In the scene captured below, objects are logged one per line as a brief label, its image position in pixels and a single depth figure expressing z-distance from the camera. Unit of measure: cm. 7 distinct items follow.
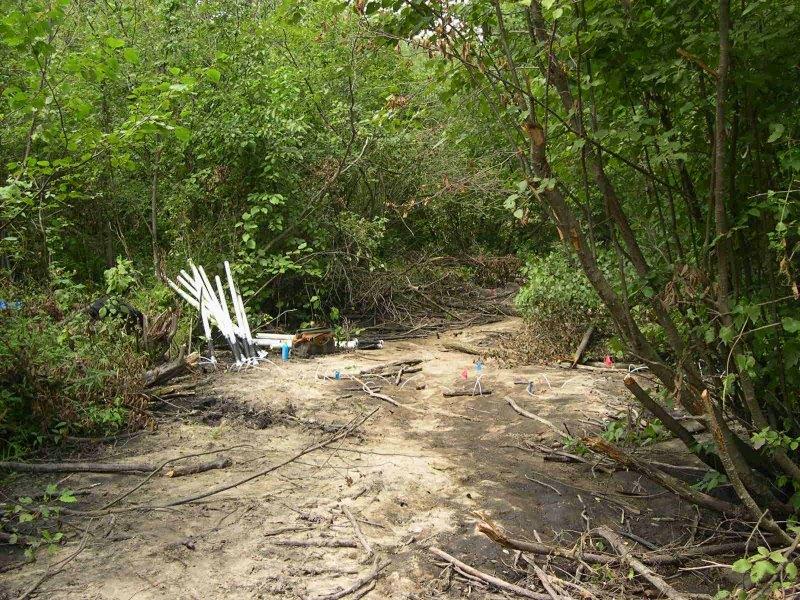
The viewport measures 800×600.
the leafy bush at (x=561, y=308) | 912
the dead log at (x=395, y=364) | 883
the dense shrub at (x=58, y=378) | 547
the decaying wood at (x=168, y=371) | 718
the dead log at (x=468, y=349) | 960
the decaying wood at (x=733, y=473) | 337
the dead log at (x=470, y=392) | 768
